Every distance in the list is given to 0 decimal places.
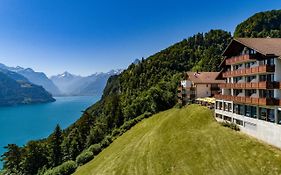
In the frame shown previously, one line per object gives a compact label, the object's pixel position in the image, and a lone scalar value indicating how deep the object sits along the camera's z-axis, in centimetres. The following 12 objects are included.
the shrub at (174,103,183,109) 4419
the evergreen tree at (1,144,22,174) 4674
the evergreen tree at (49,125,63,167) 4770
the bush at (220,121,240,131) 2531
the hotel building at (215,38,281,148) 2009
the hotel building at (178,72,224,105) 4496
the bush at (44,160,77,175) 3597
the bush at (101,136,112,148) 4163
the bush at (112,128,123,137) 4607
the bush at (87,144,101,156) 3948
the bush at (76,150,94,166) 3775
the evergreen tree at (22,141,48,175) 4578
